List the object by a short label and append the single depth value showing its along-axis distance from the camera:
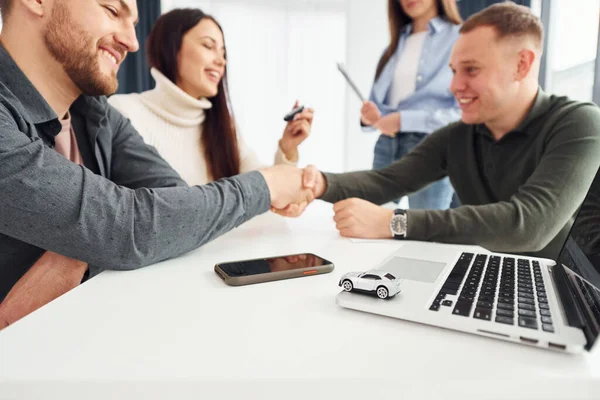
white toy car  0.52
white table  0.37
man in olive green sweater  0.97
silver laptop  0.43
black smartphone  0.64
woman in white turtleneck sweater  1.68
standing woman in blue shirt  1.79
